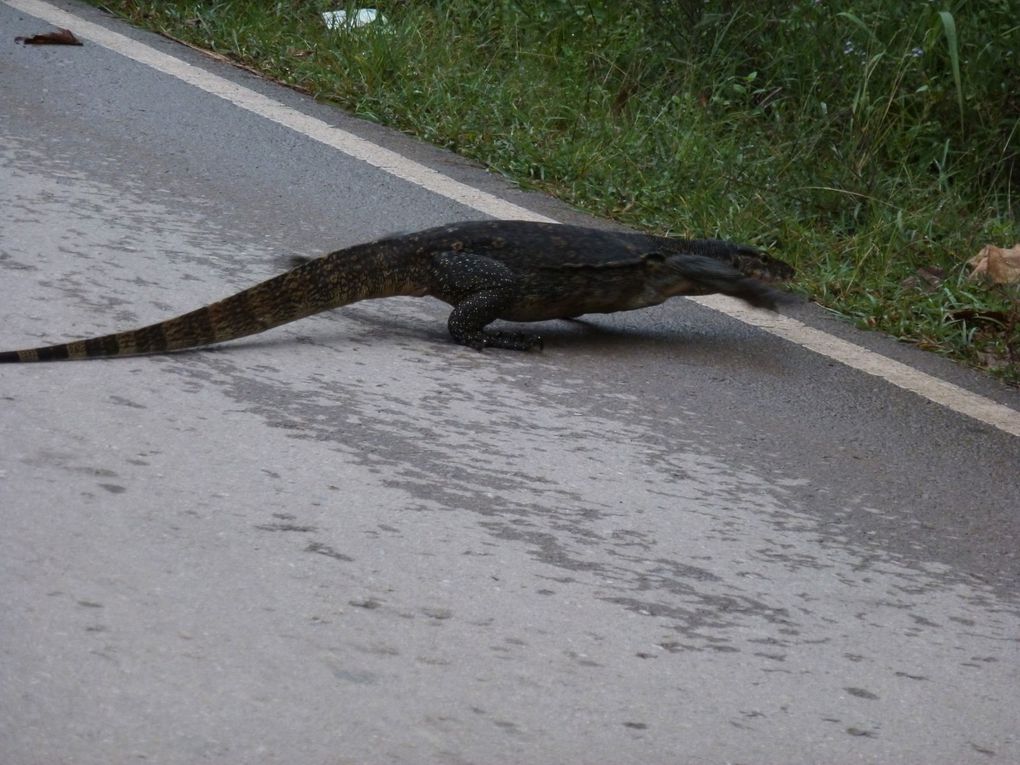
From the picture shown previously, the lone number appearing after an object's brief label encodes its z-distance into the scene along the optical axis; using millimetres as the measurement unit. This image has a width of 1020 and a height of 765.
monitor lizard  9953
